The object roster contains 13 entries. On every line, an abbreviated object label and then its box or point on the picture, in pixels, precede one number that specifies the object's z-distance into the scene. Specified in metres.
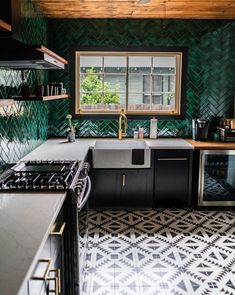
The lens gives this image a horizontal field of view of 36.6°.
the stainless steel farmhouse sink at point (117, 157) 4.07
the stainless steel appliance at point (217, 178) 4.20
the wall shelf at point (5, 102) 2.30
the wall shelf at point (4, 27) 1.48
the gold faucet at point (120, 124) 4.63
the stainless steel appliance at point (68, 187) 2.24
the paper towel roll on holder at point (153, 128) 4.69
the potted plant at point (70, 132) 4.39
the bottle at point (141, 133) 4.70
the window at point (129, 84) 4.77
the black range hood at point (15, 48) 1.71
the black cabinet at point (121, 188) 4.17
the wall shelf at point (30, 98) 2.90
